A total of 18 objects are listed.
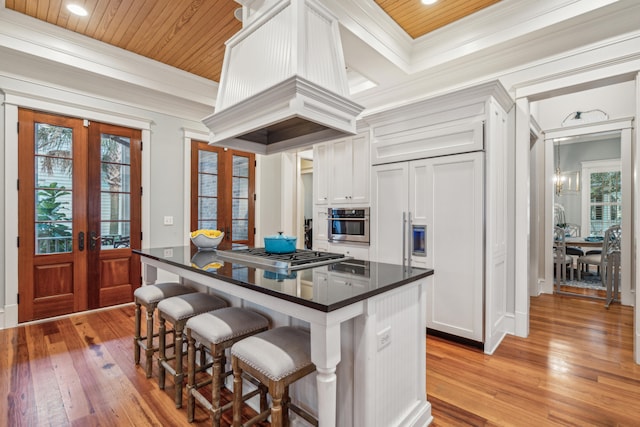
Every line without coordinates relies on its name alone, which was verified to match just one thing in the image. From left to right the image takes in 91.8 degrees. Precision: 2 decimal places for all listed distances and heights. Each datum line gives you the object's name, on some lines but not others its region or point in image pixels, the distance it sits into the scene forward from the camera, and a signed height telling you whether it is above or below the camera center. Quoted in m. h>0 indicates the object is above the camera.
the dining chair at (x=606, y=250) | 4.33 -0.55
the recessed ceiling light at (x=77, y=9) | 2.89 +1.92
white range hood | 1.83 +0.88
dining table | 4.98 -0.51
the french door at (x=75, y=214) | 3.38 -0.02
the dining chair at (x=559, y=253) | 4.79 -0.67
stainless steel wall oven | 3.58 -0.15
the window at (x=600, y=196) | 6.28 +0.32
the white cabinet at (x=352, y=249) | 3.61 -0.46
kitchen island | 1.26 -0.55
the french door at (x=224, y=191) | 4.64 +0.33
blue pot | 2.26 -0.23
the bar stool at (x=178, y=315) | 1.98 -0.67
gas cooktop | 1.87 -0.31
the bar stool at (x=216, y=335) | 1.66 -0.68
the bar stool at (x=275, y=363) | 1.33 -0.67
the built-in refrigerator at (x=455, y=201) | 2.68 +0.10
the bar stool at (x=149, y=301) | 2.35 -0.69
